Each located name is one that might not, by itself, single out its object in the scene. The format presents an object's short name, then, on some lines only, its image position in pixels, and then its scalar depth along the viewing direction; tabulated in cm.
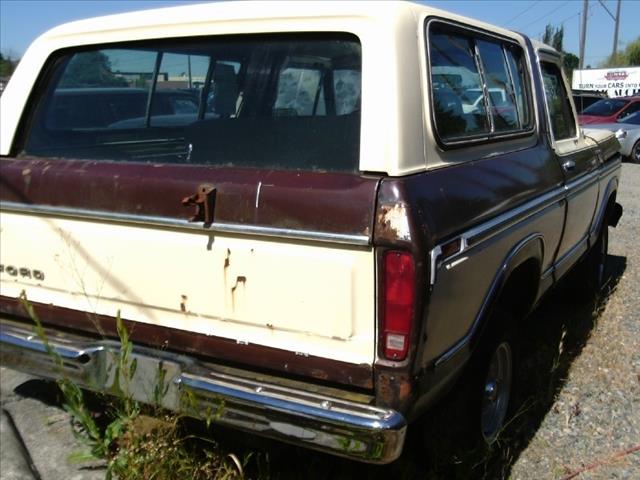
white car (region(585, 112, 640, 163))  1514
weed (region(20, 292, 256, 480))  263
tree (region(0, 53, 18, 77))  3590
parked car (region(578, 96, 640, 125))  1650
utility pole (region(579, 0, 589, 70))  3894
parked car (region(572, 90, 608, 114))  1998
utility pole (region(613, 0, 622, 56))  4281
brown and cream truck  228
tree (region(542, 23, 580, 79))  5291
